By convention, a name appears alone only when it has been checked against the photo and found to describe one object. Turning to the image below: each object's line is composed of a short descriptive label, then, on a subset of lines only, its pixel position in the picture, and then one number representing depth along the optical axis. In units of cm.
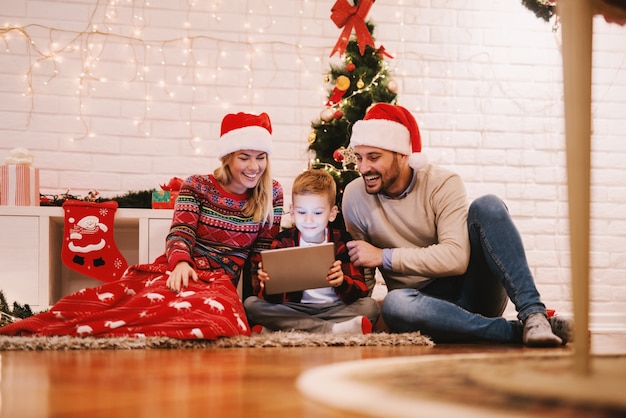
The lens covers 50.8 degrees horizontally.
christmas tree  258
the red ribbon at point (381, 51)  266
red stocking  256
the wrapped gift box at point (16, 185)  262
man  181
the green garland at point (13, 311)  232
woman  175
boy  196
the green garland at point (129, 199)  277
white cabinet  257
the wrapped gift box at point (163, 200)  271
